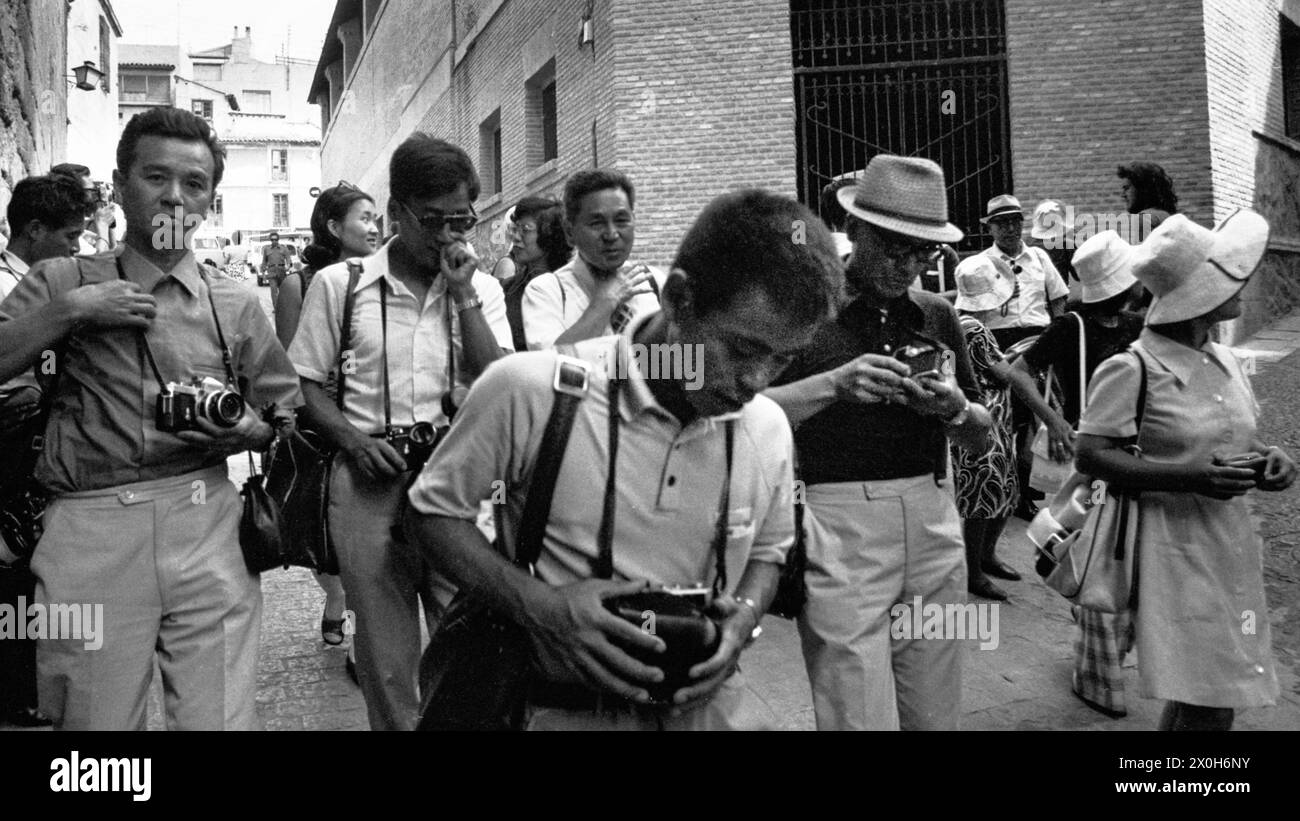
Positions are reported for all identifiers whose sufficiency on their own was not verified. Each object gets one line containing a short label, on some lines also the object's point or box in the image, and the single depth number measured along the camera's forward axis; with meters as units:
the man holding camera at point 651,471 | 1.79
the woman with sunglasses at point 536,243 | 5.75
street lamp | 18.98
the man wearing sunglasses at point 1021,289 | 7.57
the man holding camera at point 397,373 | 3.28
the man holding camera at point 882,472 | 2.91
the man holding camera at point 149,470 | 2.54
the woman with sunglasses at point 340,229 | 4.93
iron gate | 11.81
